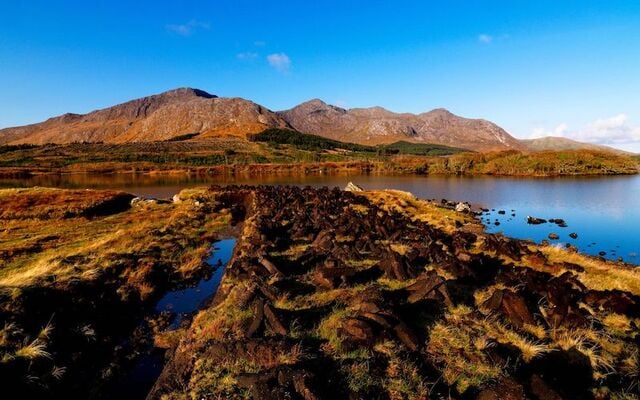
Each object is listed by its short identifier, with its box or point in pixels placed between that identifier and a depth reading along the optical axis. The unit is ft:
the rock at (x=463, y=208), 164.11
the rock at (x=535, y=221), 146.20
